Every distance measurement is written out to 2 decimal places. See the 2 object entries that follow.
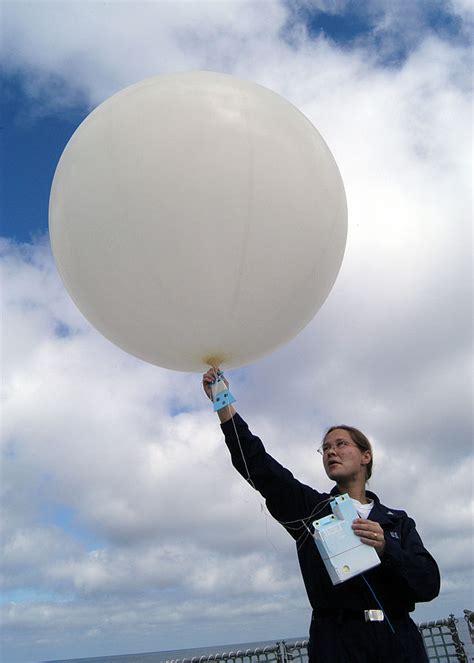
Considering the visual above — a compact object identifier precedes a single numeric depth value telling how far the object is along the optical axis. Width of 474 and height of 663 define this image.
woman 1.75
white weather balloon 2.19
